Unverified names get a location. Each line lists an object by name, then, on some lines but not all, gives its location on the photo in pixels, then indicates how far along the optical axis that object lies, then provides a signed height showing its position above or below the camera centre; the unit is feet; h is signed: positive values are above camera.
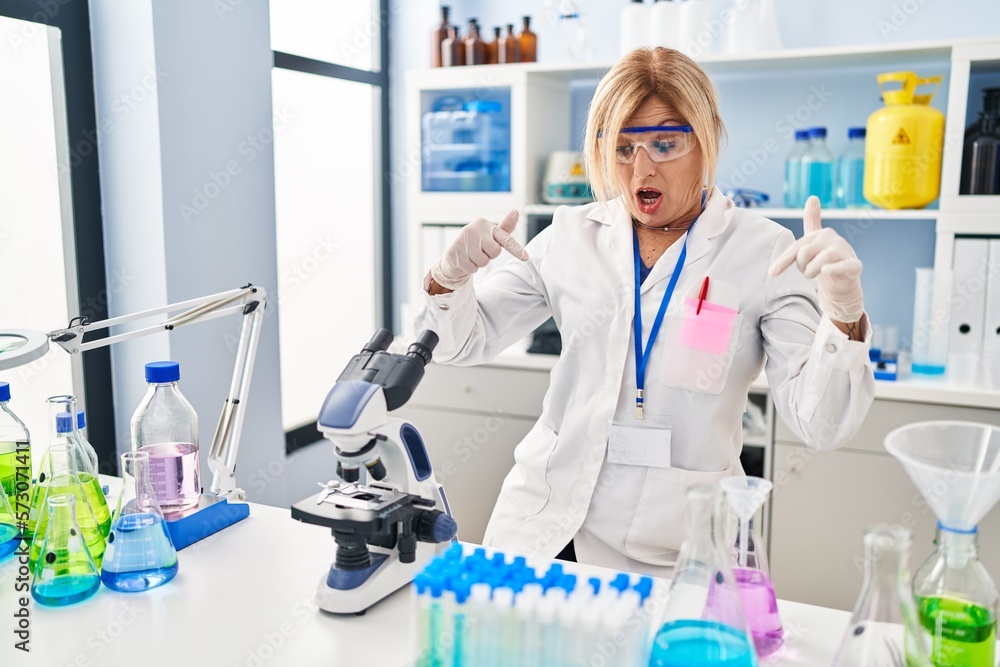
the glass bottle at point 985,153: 7.86 +0.60
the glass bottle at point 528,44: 9.97 +2.05
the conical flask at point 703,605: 2.78 -1.35
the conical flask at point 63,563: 3.84 -1.62
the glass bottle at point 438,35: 10.08 +2.16
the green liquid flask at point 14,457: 4.46 -1.30
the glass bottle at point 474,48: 9.88 +1.98
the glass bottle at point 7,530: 4.30 -1.64
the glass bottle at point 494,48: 9.96 +2.00
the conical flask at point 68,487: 4.06 -1.32
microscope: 3.60 -1.30
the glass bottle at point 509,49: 9.91 +1.97
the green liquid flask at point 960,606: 2.73 -1.28
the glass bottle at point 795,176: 8.93 +0.43
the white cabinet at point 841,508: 7.78 -2.75
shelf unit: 7.92 +1.24
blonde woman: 4.99 -0.70
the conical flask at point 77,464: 4.14 -1.26
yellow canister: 8.00 +0.68
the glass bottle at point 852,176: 8.85 +0.43
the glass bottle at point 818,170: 8.85 +0.49
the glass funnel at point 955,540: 2.66 -1.06
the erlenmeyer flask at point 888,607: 2.66 -1.26
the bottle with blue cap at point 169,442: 4.58 -1.27
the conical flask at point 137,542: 3.97 -1.56
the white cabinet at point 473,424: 9.30 -2.37
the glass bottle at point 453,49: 9.97 +1.97
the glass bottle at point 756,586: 3.26 -1.45
